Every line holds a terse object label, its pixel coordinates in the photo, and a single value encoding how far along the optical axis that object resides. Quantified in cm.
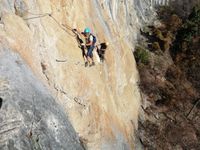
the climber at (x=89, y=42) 1016
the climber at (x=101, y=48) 1104
